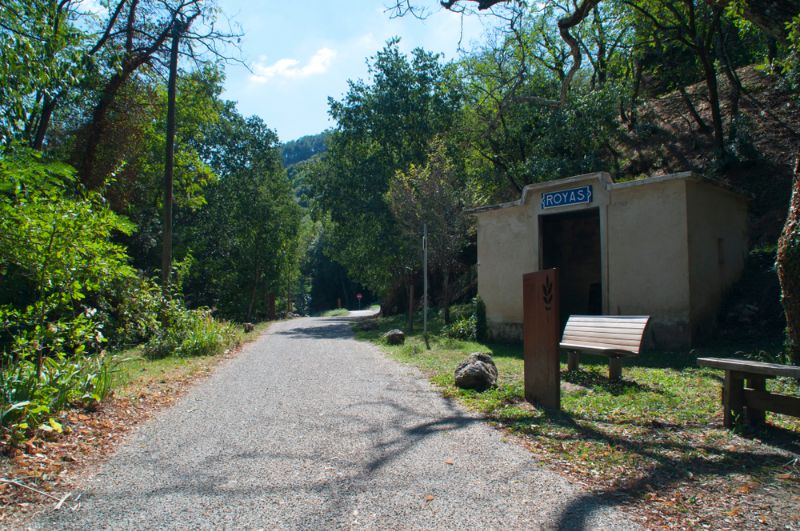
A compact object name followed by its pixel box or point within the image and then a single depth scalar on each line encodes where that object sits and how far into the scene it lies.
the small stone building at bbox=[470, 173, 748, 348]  10.98
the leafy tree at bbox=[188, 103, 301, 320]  34.22
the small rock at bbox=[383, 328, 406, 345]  15.19
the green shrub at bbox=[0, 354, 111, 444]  4.79
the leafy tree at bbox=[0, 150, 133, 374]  6.40
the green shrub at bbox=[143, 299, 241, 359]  12.20
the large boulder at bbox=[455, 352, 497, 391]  7.55
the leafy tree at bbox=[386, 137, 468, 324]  17.59
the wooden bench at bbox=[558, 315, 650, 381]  7.63
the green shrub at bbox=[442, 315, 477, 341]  15.00
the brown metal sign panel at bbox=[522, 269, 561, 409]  6.29
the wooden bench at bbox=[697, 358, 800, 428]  5.07
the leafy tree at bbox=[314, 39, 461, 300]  25.52
